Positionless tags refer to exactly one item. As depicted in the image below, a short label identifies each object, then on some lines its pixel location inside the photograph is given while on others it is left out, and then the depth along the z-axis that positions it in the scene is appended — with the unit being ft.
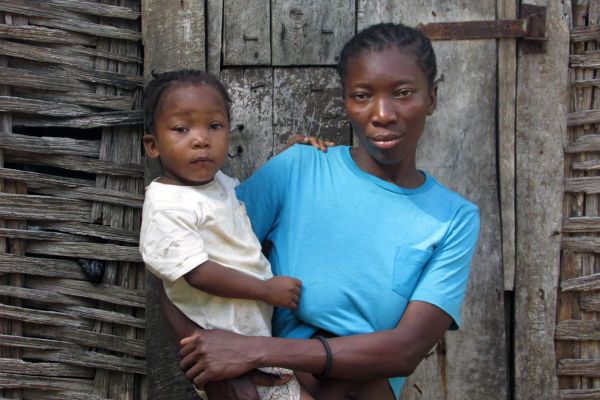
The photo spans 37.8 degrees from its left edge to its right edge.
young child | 7.72
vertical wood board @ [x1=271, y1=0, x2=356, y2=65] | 10.65
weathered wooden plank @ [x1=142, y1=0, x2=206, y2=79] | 10.50
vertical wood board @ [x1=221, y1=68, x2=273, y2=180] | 10.69
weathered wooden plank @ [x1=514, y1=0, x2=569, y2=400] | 10.89
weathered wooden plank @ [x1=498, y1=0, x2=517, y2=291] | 10.87
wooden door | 10.64
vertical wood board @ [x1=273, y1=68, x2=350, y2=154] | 10.72
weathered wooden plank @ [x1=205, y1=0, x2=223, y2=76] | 10.62
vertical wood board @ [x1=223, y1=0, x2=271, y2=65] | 10.64
